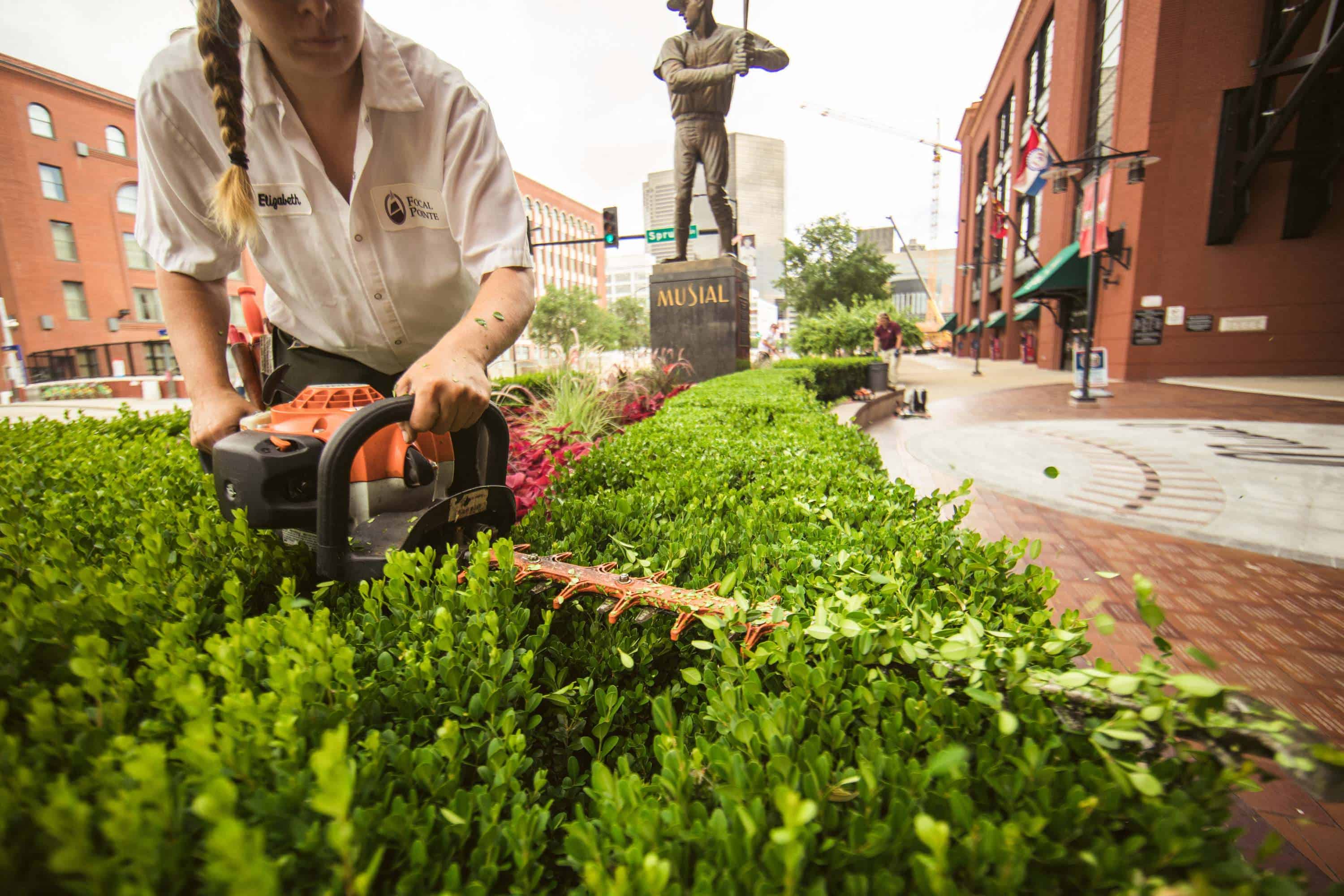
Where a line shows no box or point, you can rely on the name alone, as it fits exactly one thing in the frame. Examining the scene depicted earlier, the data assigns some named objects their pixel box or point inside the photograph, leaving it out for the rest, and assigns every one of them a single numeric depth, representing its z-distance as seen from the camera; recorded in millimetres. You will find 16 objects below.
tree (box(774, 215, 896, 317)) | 31594
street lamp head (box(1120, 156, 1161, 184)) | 11742
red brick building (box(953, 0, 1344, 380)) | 11703
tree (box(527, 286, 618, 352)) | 46938
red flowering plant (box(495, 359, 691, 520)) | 4125
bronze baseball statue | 8820
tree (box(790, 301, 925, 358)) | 16125
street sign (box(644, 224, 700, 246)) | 14758
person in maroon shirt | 15172
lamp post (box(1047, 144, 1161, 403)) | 10758
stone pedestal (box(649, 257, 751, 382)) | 9859
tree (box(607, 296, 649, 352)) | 55500
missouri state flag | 12750
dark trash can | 12984
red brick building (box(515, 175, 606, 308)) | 64062
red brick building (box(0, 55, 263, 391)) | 22500
